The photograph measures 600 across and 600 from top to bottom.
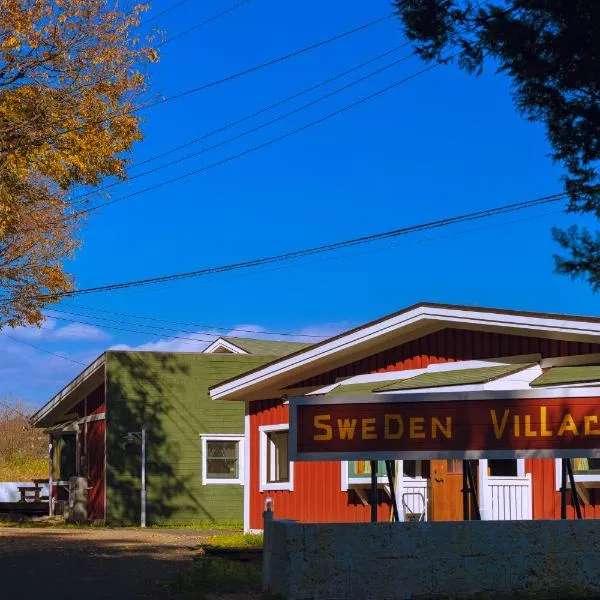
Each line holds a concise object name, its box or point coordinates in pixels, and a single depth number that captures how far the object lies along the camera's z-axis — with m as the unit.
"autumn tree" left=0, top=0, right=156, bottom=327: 22.09
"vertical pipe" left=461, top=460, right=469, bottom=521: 13.80
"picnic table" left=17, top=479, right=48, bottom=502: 37.45
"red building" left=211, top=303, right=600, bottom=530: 18.73
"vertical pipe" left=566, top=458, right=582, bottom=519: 13.35
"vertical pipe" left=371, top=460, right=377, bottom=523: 13.28
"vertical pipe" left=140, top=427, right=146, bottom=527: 28.97
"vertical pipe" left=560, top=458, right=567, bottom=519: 13.14
